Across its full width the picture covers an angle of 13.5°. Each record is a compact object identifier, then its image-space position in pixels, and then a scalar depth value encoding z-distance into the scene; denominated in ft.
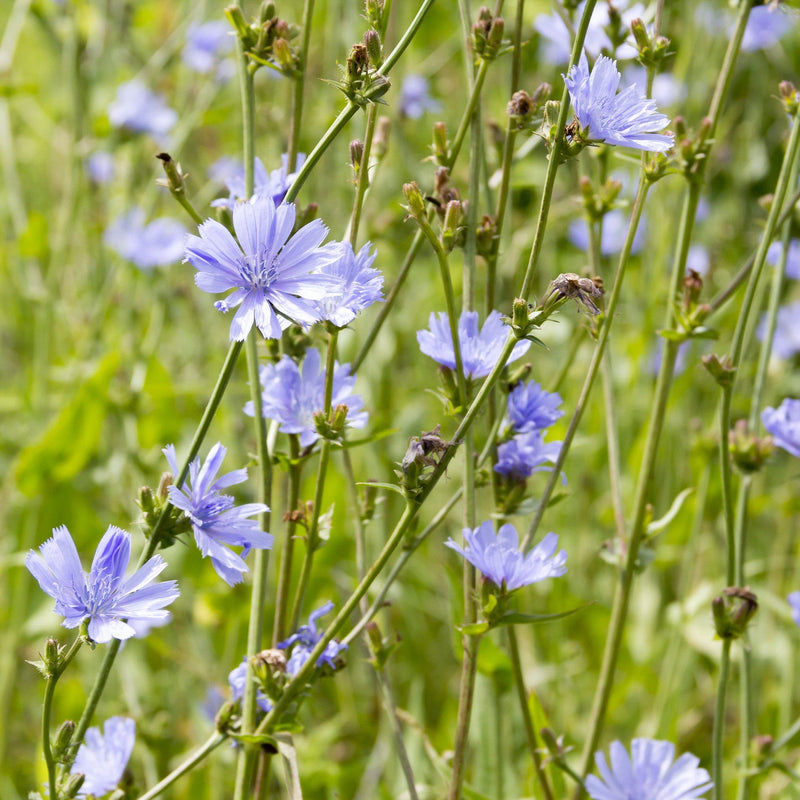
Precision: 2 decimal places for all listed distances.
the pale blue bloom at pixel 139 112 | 4.51
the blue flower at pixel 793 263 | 4.32
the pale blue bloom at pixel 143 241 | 4.14
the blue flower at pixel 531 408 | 2.75
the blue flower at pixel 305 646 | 2.70
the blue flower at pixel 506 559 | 2.65
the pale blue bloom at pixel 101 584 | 2.55
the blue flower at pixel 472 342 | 2.72
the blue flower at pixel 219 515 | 2.59
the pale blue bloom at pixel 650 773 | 2.79
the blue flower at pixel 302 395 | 2.74
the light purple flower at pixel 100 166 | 5.21
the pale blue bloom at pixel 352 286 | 2.63
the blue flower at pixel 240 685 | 2.73
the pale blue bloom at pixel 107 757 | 2.77
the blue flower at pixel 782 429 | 2.92
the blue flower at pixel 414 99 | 4.24
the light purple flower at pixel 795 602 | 2.88
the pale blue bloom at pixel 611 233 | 4.57
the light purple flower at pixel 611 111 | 2.56
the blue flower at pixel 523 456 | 2.78
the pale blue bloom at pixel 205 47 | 4.67
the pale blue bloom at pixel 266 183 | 2.68
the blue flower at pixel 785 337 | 4.74
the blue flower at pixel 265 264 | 2.56
